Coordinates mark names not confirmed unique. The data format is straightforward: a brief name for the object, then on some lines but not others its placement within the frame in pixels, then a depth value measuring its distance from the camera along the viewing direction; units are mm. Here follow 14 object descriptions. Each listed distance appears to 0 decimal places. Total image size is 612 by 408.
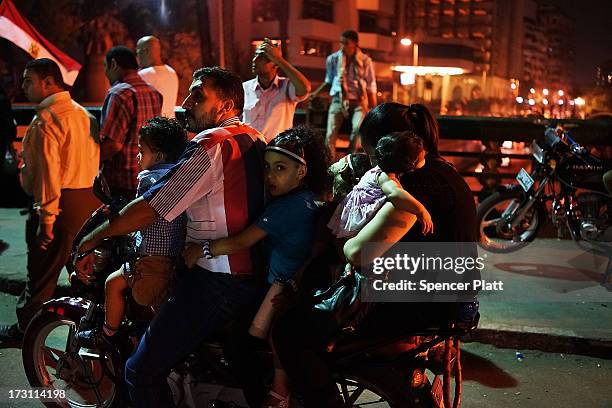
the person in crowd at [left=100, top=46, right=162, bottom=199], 5473
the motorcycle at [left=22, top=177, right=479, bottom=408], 3076
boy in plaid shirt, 3330
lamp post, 65594
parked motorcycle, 7059
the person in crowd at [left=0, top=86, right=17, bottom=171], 8461
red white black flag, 8531
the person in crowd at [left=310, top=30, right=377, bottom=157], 10000
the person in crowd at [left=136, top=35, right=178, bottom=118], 6848
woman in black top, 2934
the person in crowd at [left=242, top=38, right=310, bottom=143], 6395
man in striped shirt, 3018
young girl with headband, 3072
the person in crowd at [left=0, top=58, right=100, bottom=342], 5012
